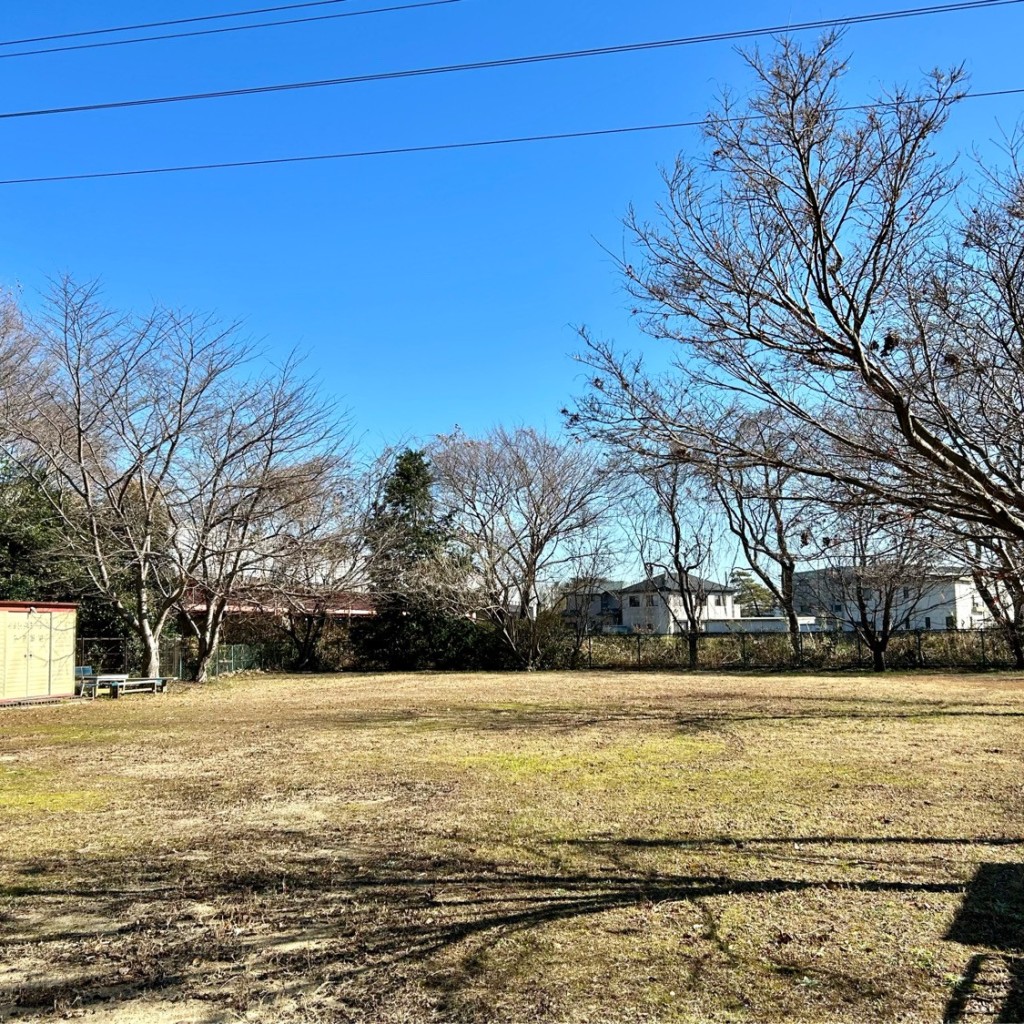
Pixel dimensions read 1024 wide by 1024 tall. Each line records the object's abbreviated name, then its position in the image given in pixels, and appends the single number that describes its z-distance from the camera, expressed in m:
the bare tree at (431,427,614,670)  27.41
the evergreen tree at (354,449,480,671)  27.06
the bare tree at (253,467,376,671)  21.70
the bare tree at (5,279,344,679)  17.20
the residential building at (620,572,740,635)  33.21
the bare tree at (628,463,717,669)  30.92
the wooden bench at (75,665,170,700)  16.42
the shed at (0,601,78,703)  14.88
